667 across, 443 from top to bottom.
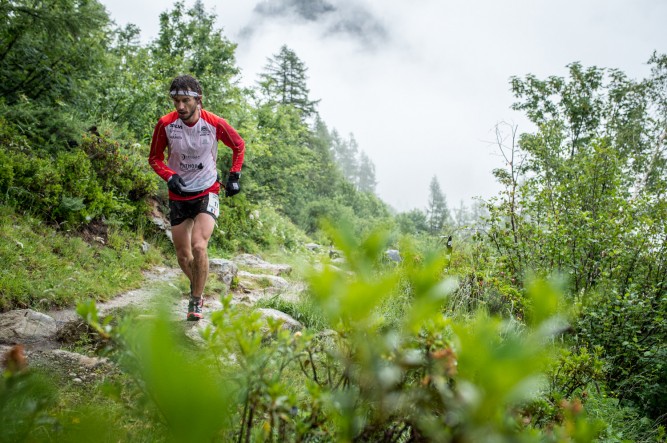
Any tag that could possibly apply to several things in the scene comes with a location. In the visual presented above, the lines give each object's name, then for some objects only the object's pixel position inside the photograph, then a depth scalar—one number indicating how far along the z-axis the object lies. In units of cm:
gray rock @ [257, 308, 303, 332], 387
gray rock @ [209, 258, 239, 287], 606
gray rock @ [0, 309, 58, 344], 296
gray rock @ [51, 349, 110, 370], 266
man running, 389
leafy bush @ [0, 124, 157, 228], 532
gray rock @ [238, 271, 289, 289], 656
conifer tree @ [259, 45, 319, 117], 3475
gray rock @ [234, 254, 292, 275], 820
